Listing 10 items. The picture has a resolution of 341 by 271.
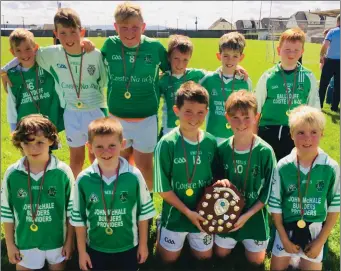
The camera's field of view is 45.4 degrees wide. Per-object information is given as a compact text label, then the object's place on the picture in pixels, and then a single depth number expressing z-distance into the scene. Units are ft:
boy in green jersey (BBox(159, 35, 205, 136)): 14.44
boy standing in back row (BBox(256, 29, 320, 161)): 14.46
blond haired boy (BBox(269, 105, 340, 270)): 10.81
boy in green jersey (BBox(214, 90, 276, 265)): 11.32
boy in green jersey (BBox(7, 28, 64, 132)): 13.99
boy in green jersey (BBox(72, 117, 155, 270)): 10.46
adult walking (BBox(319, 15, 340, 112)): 31.55
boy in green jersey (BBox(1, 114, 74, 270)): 10.59
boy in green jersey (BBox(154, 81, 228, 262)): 11.44
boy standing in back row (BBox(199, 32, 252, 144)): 14.34
